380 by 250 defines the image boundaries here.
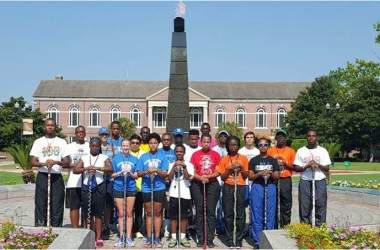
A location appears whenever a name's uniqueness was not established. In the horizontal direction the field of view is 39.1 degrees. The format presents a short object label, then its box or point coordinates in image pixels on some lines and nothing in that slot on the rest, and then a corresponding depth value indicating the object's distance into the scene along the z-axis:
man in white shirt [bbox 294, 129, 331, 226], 8.05
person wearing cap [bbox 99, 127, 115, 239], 8.48
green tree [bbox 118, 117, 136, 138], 63.25
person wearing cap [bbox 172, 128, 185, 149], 8.96
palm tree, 17.03
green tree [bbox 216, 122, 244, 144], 61.64
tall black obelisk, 13.89
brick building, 73.69
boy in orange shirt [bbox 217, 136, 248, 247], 7.75
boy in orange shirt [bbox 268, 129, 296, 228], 8.33
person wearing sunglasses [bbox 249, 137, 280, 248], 7.75
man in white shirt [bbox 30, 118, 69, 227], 7.93
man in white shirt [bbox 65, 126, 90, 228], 8.06
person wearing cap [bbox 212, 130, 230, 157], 9.21
